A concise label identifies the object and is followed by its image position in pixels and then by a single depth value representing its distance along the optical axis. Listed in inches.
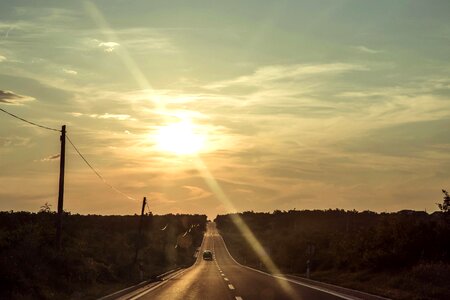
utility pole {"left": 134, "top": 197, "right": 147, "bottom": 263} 2330.1
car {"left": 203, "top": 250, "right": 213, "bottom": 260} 4330.7
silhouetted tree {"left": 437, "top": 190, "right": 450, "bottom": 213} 1430.9
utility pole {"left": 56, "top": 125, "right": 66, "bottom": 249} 1213.1
